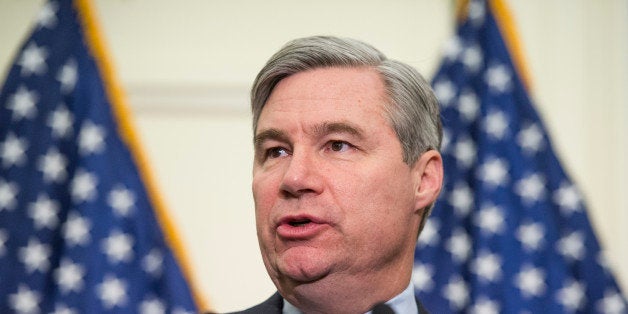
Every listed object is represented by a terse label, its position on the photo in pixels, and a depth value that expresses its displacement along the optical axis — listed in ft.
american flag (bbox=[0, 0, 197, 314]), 18.83
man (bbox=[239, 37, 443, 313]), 9.12
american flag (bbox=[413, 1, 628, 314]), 20.02
